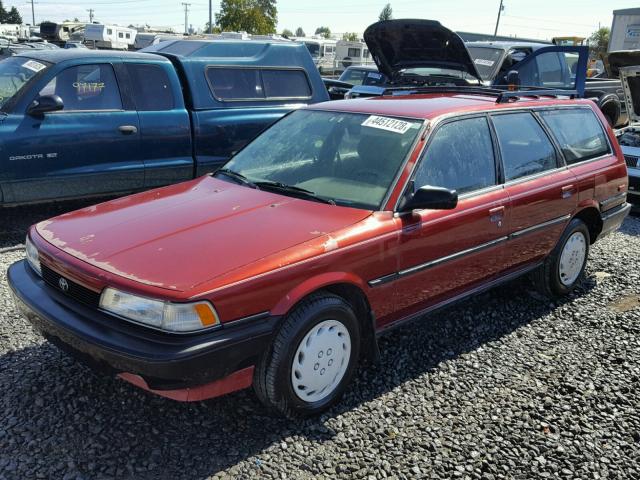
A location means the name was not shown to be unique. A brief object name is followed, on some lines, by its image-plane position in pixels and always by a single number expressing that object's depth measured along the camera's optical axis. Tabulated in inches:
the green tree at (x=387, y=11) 3688.5
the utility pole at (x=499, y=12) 1928.2
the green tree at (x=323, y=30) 3945.9
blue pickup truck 211.9
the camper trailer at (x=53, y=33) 951.6
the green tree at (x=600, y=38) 2149.5
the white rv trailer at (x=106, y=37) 1087.6
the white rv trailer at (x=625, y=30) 826.8
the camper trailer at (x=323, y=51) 1472.7
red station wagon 99.2
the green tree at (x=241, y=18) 1840.6
